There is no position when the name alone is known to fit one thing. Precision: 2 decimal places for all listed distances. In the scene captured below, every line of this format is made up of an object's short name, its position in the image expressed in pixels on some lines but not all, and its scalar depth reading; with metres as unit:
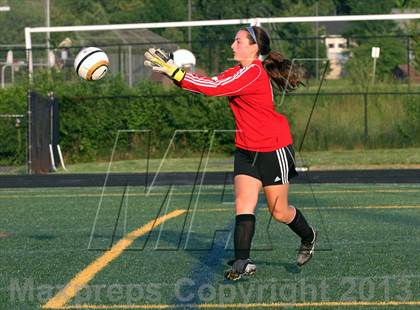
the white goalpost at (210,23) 51.06
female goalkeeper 15.42
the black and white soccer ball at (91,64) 17.37
